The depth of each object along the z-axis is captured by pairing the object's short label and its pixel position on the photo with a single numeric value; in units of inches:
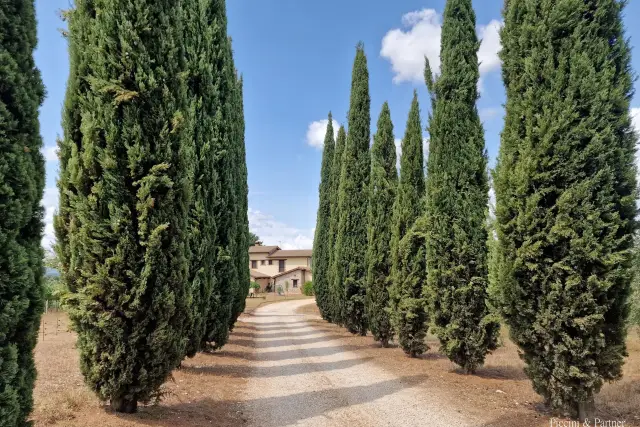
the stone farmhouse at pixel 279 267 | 2498.3
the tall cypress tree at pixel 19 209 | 138.2
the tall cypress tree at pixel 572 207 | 214.8
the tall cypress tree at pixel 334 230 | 766.3
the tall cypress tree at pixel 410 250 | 450.6
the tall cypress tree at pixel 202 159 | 368.5
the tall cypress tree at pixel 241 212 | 624.5
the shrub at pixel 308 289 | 2146.9
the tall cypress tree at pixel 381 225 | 540.7
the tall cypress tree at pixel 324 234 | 969.1
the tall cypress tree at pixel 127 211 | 201.9
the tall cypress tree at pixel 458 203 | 354.3
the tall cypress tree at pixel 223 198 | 442.9
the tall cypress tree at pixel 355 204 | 660.7
